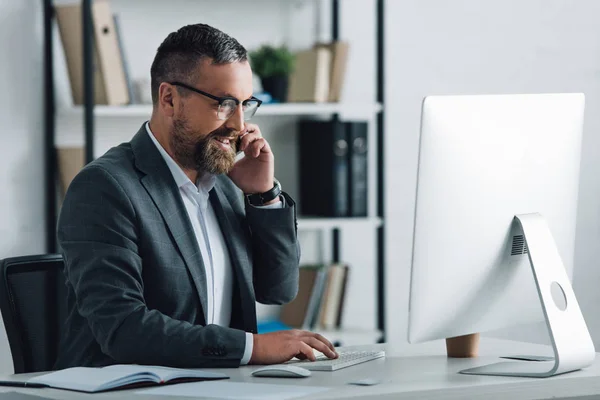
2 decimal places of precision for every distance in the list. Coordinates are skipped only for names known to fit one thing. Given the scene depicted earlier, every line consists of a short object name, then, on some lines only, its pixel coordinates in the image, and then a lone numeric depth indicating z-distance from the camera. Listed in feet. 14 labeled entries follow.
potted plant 16.38
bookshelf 15.91
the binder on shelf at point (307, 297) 16.91
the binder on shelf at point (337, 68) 16.83
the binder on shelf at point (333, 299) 17.33
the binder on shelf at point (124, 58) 15.37
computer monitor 7.67
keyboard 8.17
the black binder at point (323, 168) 16.73
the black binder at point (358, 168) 16.73
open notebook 6.98
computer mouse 7.67
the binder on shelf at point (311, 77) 16.61
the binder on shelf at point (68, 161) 15.67
